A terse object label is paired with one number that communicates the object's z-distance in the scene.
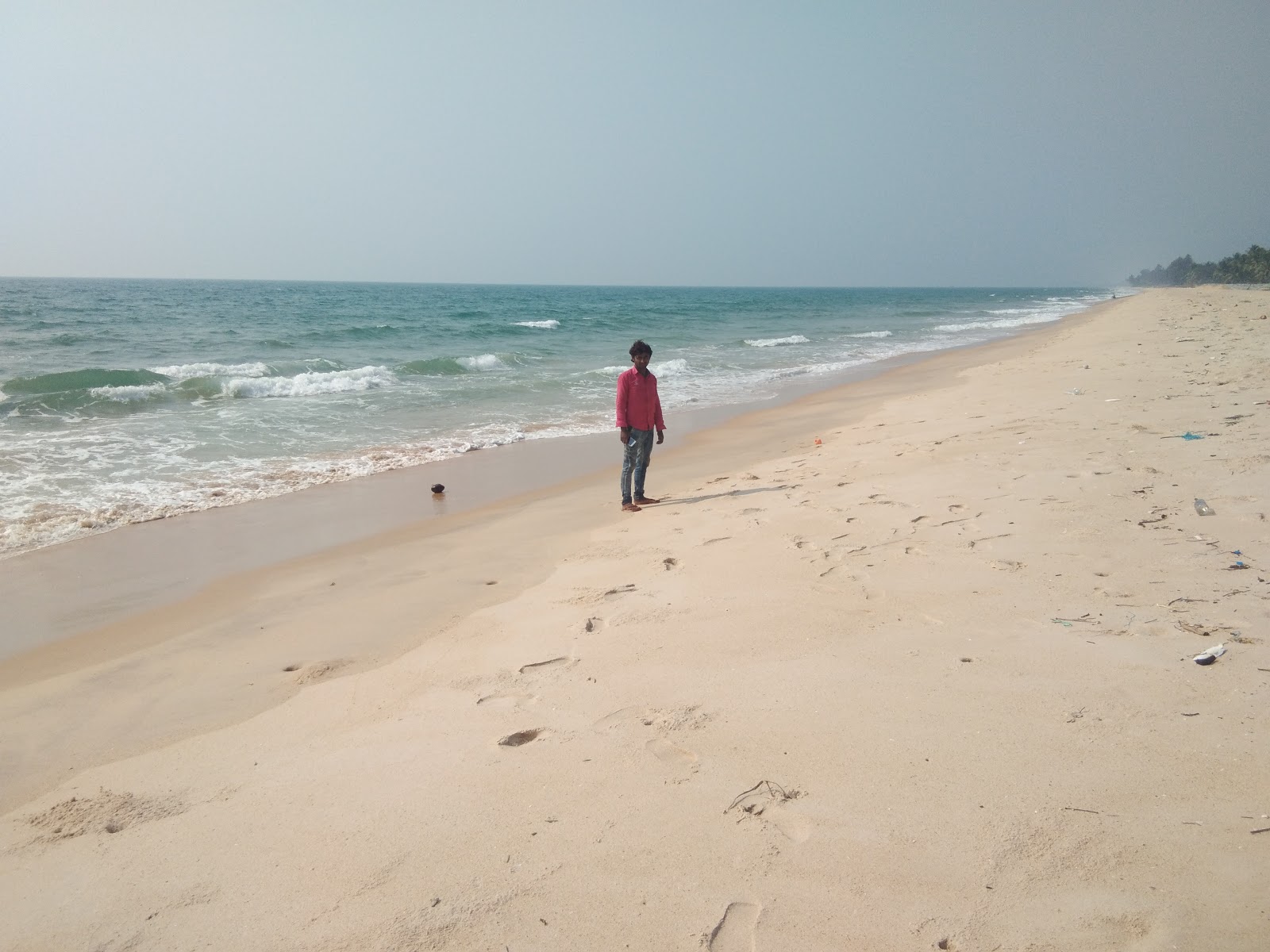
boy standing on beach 6.96
